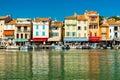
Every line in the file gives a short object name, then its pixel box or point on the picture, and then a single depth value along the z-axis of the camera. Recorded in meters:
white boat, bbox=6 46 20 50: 75.04
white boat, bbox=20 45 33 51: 73.13
